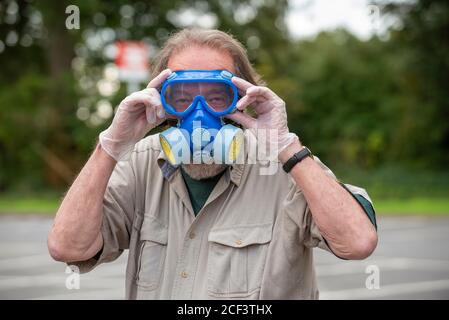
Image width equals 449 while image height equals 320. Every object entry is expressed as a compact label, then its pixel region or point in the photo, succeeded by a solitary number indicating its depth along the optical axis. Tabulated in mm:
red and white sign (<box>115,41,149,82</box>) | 13820
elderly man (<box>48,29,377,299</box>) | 2576
